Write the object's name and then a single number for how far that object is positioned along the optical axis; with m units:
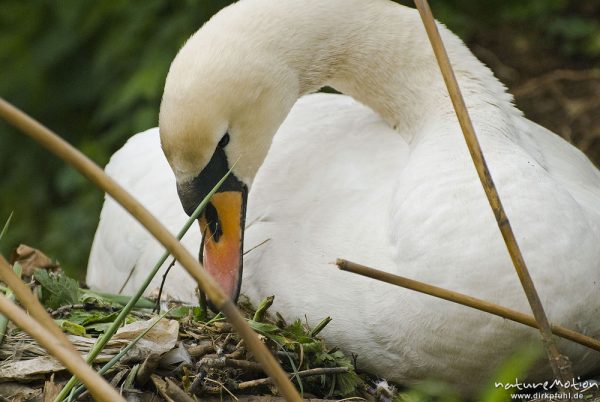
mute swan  5.17
